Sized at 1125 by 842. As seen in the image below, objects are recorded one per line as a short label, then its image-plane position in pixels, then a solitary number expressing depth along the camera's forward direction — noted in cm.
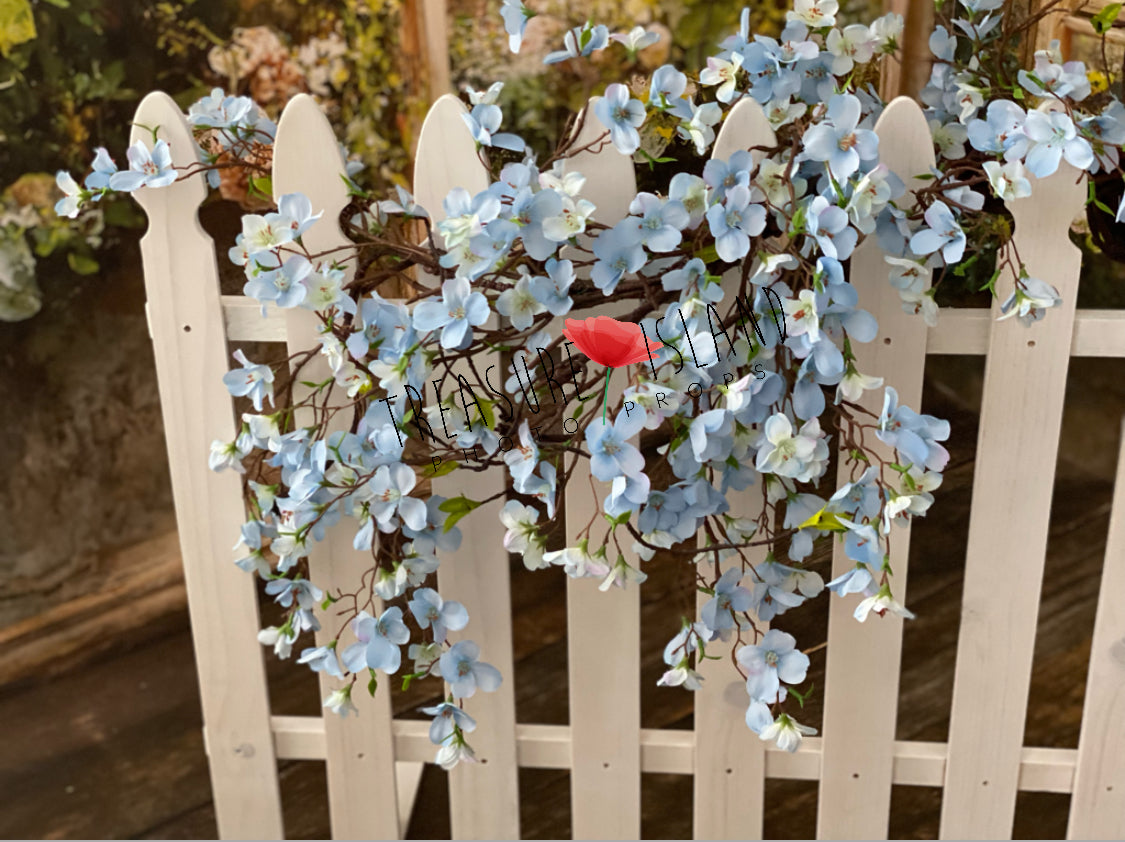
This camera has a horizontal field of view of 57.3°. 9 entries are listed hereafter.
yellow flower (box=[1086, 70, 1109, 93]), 124
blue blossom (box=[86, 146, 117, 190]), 103
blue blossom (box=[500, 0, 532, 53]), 94
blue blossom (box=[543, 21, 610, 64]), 93
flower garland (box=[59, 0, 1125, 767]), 91
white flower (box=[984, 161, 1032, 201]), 94
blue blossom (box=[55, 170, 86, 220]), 105
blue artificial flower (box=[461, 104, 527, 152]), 99
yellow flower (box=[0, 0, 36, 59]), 196
